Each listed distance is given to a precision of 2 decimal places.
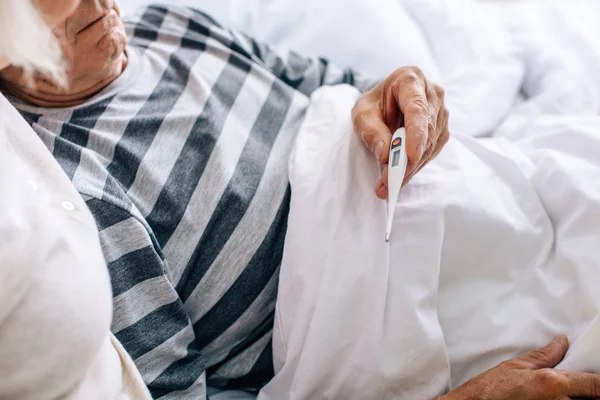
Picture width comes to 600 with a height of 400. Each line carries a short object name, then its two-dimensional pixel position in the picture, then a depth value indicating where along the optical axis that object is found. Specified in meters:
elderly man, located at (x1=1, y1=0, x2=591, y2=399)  0.74
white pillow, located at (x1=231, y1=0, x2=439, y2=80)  1.25
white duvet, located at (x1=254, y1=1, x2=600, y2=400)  0.75
